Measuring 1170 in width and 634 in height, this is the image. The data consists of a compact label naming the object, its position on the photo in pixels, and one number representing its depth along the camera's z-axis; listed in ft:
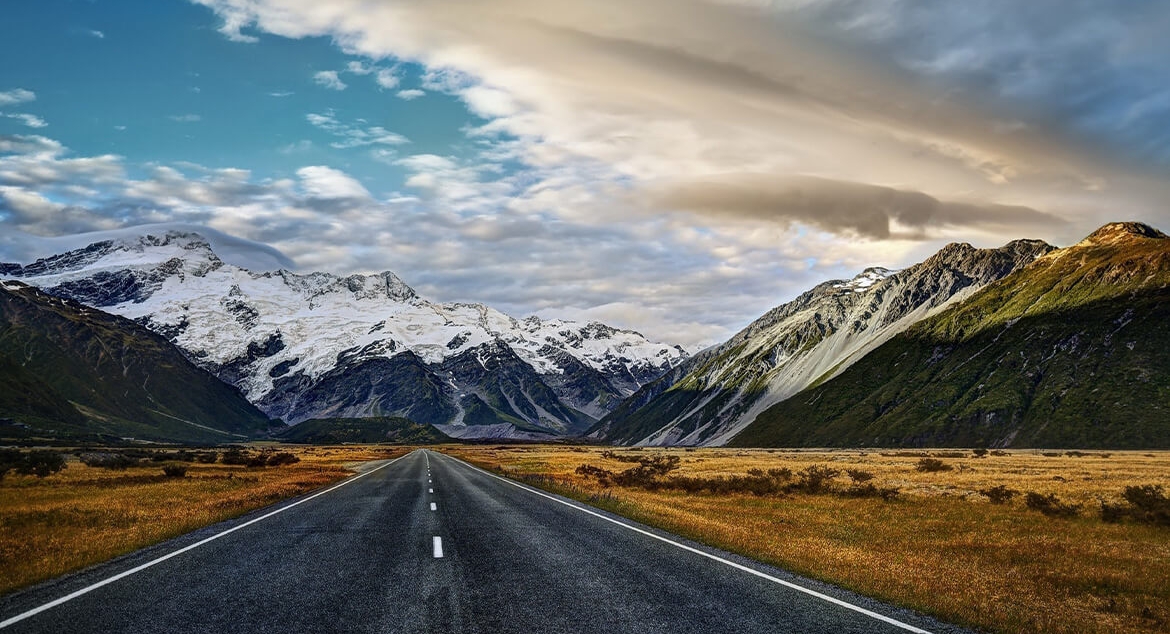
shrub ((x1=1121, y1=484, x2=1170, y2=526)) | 84.94
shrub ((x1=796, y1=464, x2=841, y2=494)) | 133.76
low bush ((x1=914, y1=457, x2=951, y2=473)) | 187.83
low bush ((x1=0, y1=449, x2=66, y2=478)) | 169.55
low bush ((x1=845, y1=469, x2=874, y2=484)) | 151.96
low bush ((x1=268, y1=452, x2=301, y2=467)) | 276.60
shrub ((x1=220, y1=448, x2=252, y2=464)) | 277.11
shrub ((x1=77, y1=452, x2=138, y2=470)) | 213.44
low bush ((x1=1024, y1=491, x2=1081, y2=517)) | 93.81
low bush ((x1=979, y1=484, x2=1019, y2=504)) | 109.28
